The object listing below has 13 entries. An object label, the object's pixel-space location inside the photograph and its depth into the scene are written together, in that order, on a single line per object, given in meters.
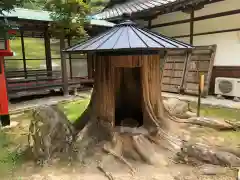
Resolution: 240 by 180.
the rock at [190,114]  6.48
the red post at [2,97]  6.09
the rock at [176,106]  6.70
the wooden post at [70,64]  13.09
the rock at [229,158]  3.90
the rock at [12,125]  6.34
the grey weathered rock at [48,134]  4.29
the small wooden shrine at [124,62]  3.92
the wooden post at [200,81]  6.41
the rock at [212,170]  3.70
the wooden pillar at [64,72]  10.19
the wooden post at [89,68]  12.98
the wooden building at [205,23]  9.13
